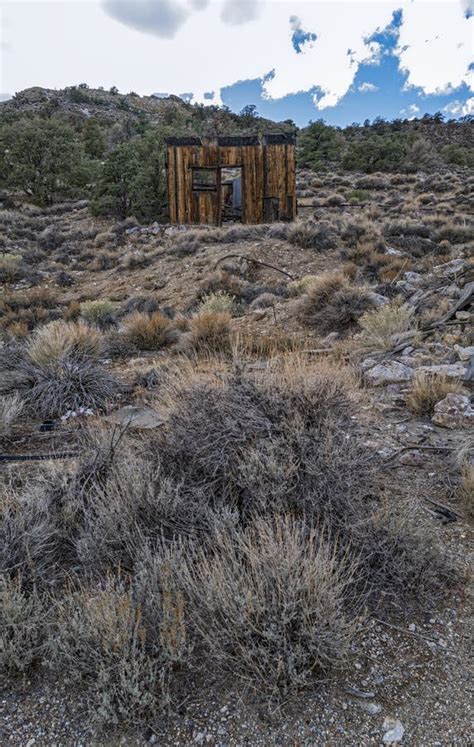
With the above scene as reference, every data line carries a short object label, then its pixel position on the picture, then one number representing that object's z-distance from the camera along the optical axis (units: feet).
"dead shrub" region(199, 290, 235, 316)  26.50
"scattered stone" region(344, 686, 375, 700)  6.00
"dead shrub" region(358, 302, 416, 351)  19.69
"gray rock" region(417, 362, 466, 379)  14.97
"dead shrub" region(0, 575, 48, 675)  6.35
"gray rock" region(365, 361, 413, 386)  15.83
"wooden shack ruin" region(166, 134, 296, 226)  49.03
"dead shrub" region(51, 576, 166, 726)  5.74
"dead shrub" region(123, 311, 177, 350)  23.58
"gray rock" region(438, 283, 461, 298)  23.42
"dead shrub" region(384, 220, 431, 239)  41.75
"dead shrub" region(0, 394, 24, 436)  13.63
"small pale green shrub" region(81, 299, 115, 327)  28.99
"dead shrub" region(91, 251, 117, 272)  45.98
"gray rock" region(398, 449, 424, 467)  10.91
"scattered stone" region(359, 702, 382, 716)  5.81
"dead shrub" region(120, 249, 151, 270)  43.06
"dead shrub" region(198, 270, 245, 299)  32.50
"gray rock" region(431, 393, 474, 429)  12.46
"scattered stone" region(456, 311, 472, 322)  19.81
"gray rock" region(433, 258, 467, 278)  27.14
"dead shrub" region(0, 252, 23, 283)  42.45
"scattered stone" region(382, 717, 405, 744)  5.53
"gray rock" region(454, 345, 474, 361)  16.36
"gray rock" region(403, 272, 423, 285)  29.71
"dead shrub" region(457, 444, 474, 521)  8.98
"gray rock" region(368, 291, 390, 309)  25.02
